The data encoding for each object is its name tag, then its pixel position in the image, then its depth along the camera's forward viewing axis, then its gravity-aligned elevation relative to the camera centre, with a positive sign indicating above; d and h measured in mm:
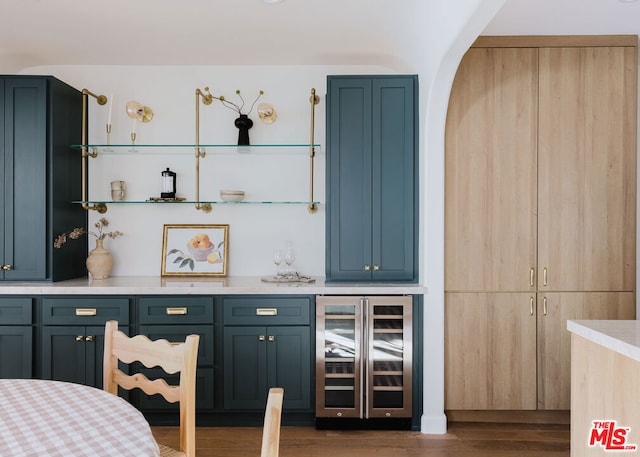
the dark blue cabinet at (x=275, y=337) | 3076 -719
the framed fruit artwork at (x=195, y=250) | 3613 -177
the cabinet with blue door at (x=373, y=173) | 3199 +371
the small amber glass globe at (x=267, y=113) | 3490 +855
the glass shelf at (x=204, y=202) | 3377 +180
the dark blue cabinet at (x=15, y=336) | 3053 -712
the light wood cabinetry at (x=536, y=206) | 3135 +147
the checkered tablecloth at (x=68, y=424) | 1172 -548
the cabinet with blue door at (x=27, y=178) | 3191 +329
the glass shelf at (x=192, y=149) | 3547 +598
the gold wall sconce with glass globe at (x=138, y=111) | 3502 +875
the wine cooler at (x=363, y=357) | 3051 -840
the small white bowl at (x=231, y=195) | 3426 +233
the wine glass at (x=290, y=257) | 3400 -216
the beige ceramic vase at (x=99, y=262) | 3430 -264
